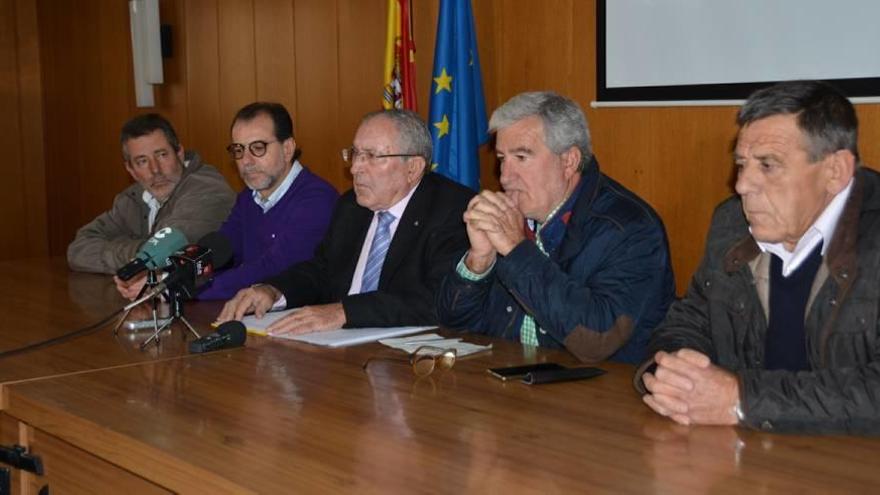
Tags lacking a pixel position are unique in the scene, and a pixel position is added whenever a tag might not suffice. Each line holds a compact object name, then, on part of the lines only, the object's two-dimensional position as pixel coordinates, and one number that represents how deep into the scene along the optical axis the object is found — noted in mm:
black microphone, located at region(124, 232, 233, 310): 2840
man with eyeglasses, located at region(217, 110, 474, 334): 3271
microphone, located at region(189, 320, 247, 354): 2720
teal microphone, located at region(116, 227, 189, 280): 2957
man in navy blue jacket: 2562
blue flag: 4445
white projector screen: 3402
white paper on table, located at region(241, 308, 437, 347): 2787
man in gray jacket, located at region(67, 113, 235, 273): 4332
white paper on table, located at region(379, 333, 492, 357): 2627
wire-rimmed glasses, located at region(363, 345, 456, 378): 2400
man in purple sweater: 3896
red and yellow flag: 4621
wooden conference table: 1702
